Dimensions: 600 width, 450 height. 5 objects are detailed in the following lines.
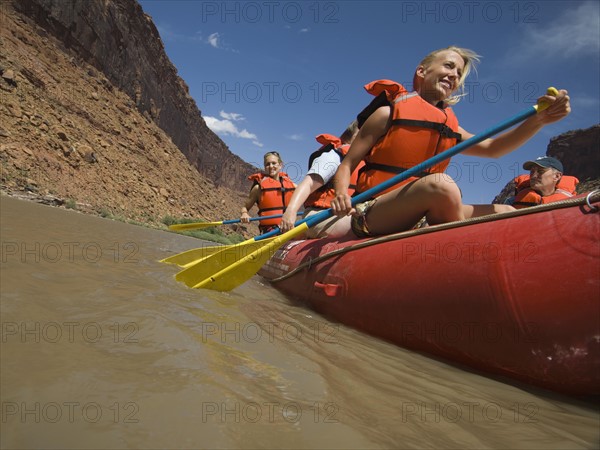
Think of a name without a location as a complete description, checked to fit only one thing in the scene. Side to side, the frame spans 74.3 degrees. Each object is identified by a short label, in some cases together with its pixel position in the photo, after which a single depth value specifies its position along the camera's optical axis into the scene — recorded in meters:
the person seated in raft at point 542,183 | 3.83
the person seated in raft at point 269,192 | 5.99
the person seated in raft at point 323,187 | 2.82
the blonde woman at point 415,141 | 2.26
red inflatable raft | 1.41
